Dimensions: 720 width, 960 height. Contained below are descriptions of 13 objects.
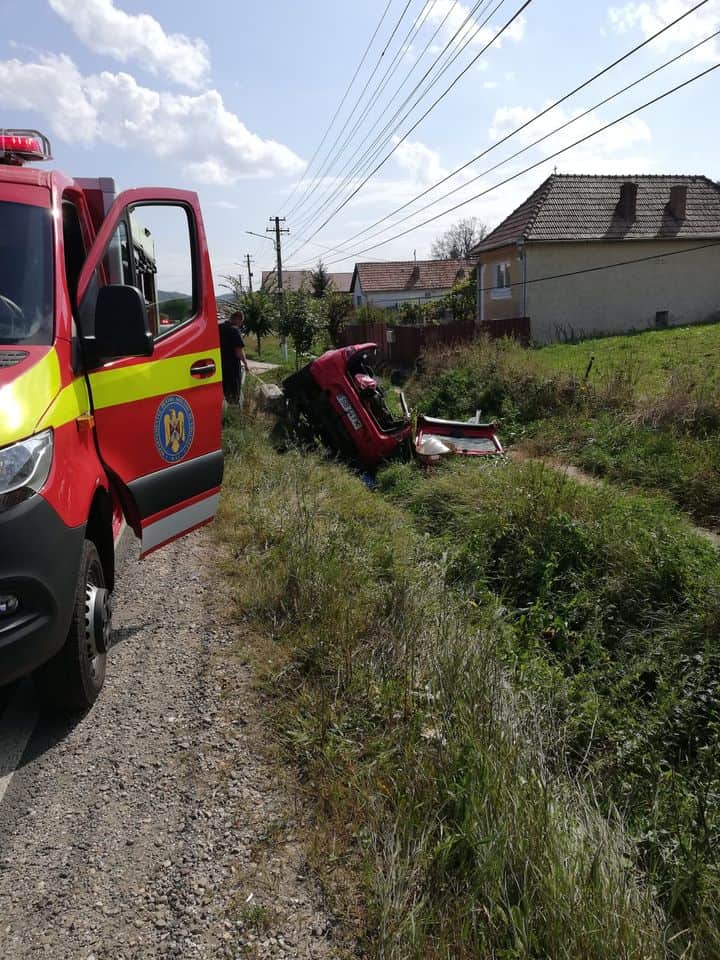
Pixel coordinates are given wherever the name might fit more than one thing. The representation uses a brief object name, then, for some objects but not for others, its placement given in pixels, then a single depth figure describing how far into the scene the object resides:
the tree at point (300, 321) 25.67
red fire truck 2.65
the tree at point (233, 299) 26.58
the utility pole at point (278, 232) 47.03
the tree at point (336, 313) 33.16
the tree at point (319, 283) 55.02
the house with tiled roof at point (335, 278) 82.64
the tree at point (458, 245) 95.14
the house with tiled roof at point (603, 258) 25.81
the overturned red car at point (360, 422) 9.93
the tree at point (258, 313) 28.72
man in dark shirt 10.81
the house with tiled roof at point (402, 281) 59.75
